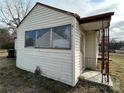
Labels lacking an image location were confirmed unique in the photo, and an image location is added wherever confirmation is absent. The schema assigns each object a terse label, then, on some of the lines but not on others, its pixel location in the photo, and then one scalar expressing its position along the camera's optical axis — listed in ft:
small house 10.76
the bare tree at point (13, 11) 44.80
